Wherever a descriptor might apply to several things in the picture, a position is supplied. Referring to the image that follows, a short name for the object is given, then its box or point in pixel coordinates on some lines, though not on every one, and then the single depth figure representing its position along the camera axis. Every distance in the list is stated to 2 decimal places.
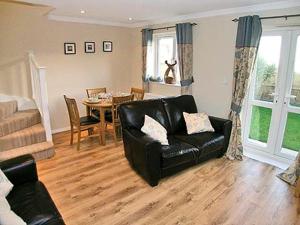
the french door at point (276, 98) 3.21
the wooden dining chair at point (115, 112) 3.99
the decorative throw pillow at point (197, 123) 3.48
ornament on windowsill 4.77
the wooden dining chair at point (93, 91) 4.80
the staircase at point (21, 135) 3.35
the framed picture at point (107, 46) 5.15
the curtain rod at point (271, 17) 2.98
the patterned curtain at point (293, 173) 2.92
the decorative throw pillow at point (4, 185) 1.75
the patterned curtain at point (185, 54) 4.16
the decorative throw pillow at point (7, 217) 1.36
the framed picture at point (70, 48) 4.59
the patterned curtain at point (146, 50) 4.98
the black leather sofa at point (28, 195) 1.61
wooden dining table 3.99
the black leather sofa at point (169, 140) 2.77
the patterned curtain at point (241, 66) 3.29
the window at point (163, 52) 4.79
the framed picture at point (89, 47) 4.86
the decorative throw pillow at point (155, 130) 3.01
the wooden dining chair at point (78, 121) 3.75
